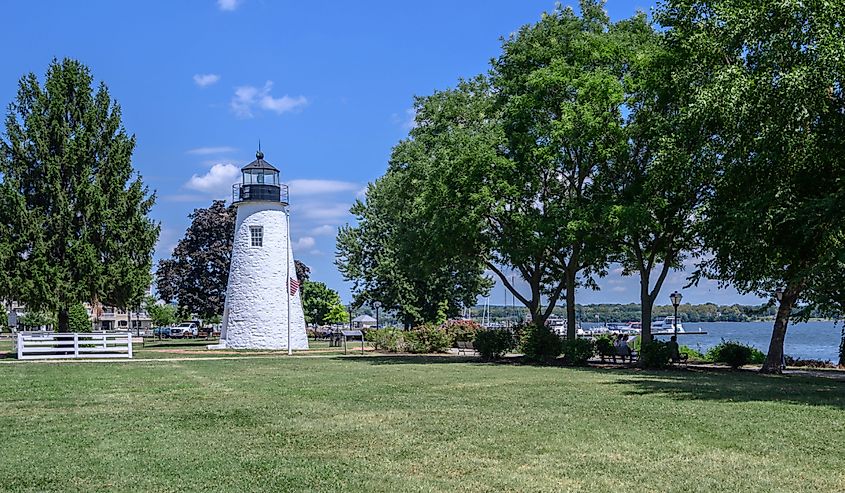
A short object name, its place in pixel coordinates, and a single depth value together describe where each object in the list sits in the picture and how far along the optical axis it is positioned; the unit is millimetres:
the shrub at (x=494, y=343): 31578
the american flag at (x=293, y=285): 38875
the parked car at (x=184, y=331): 71812
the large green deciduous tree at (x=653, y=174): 23906
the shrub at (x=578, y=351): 28031
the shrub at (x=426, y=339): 38156
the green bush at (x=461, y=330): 40438
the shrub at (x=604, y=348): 29297
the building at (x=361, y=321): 85688
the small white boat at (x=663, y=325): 125500
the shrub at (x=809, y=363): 29469
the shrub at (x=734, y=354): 27212
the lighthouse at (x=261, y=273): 40969
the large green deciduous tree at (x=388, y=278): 52125
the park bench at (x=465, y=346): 40875
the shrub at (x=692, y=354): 33875
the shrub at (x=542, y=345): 29656
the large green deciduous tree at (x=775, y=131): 18641
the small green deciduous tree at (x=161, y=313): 84919
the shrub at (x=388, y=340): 38812
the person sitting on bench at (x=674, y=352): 26609
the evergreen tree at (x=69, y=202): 34219
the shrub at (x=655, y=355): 26312
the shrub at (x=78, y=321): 51719
